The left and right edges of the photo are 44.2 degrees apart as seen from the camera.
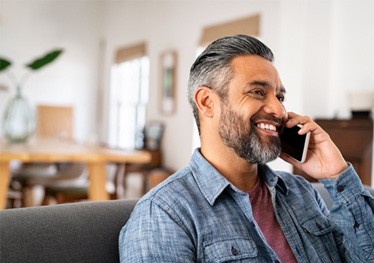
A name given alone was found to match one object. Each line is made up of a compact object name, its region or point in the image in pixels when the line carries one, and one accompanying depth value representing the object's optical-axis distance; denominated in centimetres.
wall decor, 608
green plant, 319
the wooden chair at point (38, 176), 367
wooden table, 260
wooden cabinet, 340
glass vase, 335
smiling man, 102
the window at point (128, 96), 702
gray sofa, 89
